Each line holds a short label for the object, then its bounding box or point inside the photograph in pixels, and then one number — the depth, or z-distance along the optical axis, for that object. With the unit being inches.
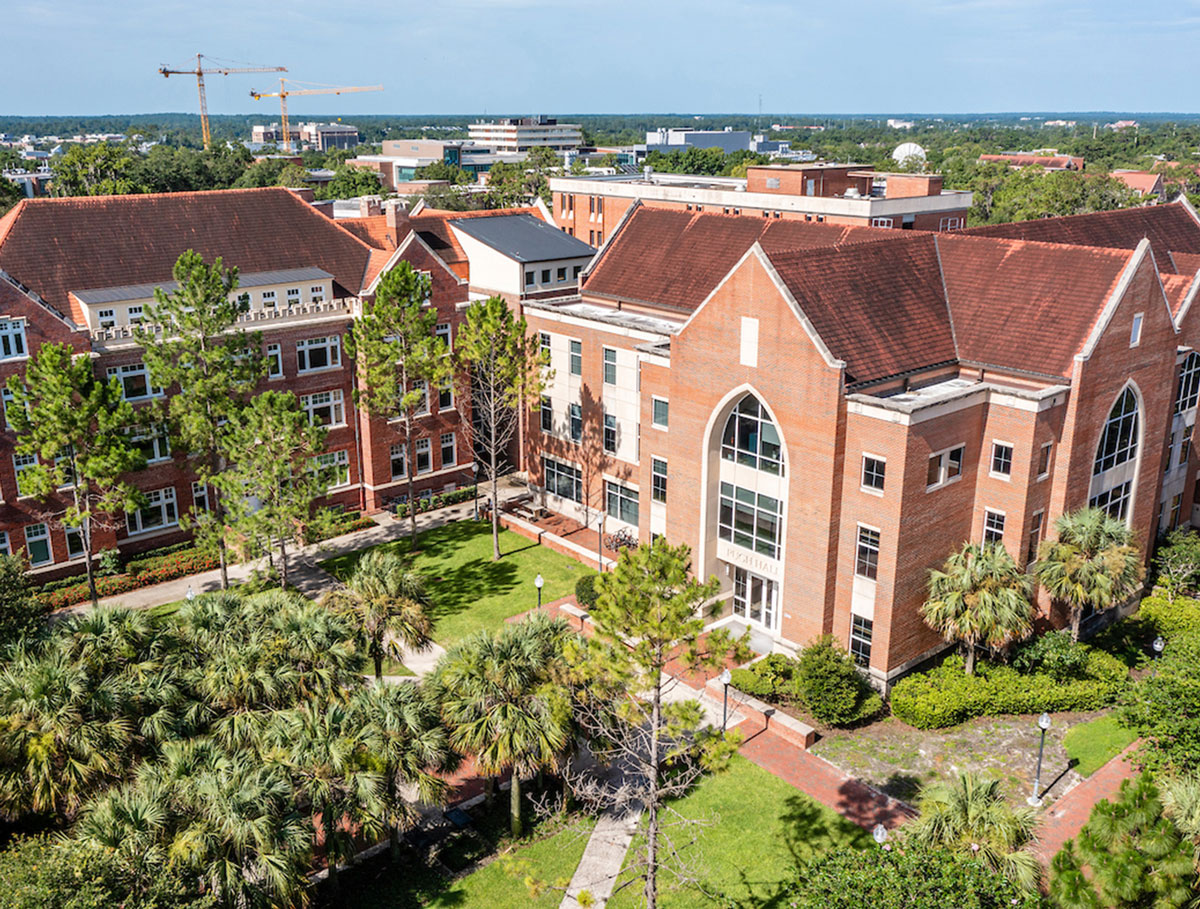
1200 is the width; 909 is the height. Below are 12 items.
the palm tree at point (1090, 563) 1365.7
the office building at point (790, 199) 2871.6
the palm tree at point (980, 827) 821.9
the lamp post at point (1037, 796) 1167.2
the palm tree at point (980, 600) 1312.7
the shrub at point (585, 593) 1667.1
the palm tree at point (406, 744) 982.4
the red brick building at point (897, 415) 1369.3
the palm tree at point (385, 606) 1208.2
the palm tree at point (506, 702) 1026.7
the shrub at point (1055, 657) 1386.6
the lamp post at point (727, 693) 1194.0
